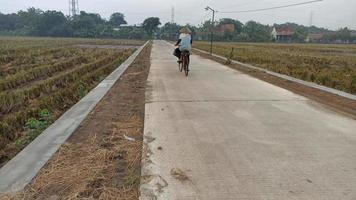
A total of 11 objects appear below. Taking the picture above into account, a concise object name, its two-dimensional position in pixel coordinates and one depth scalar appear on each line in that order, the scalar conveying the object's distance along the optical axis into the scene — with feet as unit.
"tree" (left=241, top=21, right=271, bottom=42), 378.73
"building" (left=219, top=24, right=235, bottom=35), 382.83
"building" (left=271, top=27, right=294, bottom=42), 433.07
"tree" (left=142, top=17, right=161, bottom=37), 425.69
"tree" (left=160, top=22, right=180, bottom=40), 408.34
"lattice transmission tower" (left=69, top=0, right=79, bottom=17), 467.93
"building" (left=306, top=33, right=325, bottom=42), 438.32
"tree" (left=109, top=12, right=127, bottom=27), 595.72
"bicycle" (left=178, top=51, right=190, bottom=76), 44.65
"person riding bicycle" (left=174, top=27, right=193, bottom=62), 44.73
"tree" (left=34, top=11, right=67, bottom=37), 396.16
